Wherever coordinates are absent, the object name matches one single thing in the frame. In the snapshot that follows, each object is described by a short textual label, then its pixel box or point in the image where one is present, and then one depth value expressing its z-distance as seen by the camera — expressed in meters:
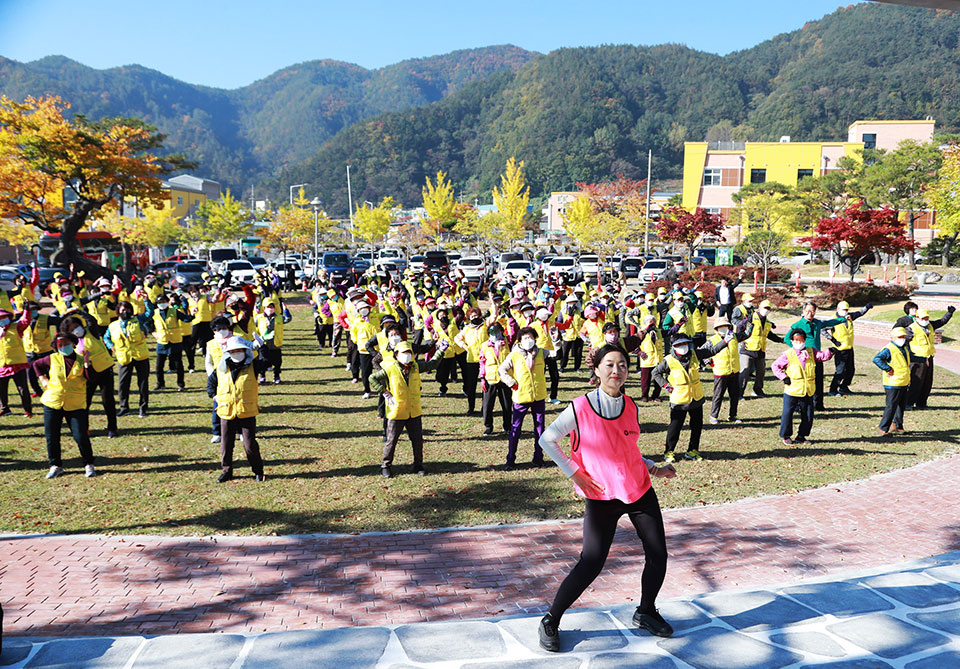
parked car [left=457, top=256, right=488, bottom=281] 35.61
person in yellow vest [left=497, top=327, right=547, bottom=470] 8.20
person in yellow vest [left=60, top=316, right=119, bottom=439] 8.81
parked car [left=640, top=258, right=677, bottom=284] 32.25
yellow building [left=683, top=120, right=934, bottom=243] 58.16
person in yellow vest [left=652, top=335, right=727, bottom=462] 8.23
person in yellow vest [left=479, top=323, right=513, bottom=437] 9.16
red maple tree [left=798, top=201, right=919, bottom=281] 24.77
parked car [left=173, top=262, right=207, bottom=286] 30.00
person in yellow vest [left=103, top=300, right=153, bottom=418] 10.39
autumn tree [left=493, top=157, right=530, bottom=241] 46.22
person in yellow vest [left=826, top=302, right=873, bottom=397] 11.46
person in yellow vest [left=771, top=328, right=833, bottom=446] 8.92
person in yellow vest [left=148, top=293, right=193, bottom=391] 12.15
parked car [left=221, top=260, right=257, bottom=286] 31.25
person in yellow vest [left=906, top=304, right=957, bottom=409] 10.26
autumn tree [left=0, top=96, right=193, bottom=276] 27.86
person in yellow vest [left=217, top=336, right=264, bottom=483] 7.48
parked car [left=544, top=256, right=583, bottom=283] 36.16
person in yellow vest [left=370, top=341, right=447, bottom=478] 7.85
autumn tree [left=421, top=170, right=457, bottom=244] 52.50
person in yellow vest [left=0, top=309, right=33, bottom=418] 10.32
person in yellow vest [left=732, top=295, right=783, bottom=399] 11.23
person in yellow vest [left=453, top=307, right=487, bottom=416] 10.81
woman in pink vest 4.22
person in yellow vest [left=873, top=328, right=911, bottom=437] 9.34
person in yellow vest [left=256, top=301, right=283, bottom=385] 12.02
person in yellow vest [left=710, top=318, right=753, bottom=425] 9.41
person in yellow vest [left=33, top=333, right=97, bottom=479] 7.77
